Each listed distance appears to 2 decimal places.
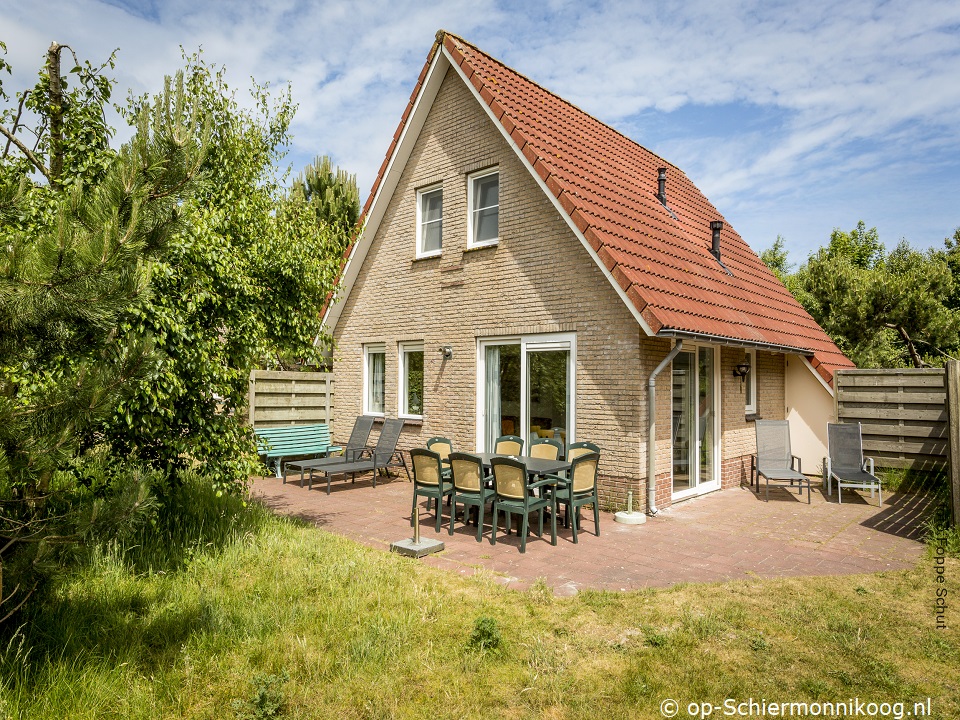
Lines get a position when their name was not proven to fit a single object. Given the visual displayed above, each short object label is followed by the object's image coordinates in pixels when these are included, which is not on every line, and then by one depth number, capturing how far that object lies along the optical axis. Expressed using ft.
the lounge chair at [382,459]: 35.65
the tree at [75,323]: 9.34
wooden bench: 41.26
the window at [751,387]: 39.09
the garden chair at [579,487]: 24.03
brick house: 29.63
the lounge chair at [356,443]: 37.84
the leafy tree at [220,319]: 17.19
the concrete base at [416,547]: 21.88
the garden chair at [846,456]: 32.50
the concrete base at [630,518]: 27.02
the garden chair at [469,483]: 24.22
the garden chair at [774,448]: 34.04
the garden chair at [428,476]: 25.54
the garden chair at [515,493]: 22.84
